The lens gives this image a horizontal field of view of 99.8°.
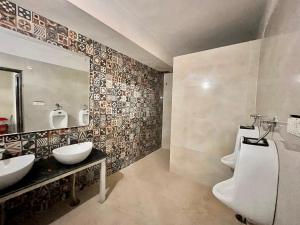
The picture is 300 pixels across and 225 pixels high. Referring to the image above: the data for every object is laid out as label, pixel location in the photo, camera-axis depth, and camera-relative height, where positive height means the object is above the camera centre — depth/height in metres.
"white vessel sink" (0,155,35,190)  0.93 -0.56
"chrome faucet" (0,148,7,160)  1.16 -0.46
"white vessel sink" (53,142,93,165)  1.34 -0.57
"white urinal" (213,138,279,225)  0.74 -0.44
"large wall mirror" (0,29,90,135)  1.25 +0.21
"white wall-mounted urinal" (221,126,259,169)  1.36 -0.28
